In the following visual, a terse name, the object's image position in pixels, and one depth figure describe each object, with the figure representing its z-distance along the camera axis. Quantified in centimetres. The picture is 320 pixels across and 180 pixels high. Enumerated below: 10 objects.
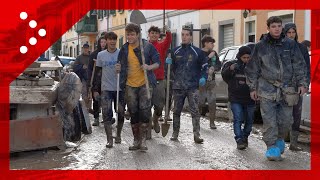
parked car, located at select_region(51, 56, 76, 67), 2605
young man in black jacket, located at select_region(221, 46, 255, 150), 896
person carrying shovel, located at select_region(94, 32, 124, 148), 907
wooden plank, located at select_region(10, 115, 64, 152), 796
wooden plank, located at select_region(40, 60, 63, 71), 872
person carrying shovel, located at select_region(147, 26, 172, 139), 1013
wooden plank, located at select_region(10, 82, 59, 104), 797
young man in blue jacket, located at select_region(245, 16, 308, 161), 796
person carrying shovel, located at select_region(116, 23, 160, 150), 860
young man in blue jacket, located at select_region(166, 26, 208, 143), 962
